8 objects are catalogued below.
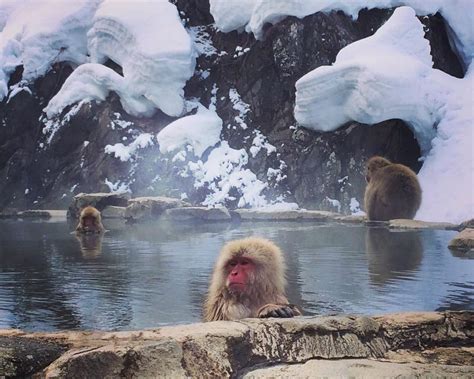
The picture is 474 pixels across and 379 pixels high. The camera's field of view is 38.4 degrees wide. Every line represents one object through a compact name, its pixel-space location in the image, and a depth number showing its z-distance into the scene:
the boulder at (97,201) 12.51
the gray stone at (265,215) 10.99
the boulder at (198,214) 10.78
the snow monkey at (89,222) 8.28
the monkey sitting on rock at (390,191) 8.55
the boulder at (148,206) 11.33
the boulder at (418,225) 8.27
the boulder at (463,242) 5.87
